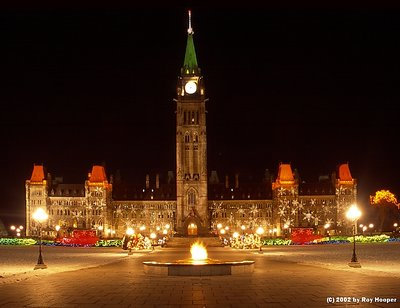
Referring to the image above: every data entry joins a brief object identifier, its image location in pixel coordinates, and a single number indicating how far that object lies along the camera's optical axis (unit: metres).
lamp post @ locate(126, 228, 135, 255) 57.66
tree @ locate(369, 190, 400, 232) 140.88
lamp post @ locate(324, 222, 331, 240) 141.25
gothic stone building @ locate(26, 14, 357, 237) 155.25
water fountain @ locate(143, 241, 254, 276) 28.95
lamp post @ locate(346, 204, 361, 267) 41.26
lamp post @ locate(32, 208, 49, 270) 43.97
